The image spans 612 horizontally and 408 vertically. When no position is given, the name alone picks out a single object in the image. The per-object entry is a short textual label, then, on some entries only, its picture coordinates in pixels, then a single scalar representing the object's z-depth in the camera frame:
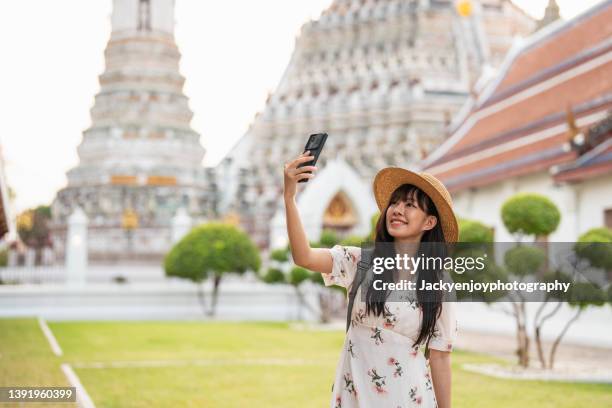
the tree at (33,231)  34.28
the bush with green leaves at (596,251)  8.42
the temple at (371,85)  38.50
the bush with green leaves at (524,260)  9.19
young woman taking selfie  3.29
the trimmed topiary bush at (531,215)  9.73
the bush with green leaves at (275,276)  18.59
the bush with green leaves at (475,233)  10.10
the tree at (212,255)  19.23
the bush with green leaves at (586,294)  8.80
